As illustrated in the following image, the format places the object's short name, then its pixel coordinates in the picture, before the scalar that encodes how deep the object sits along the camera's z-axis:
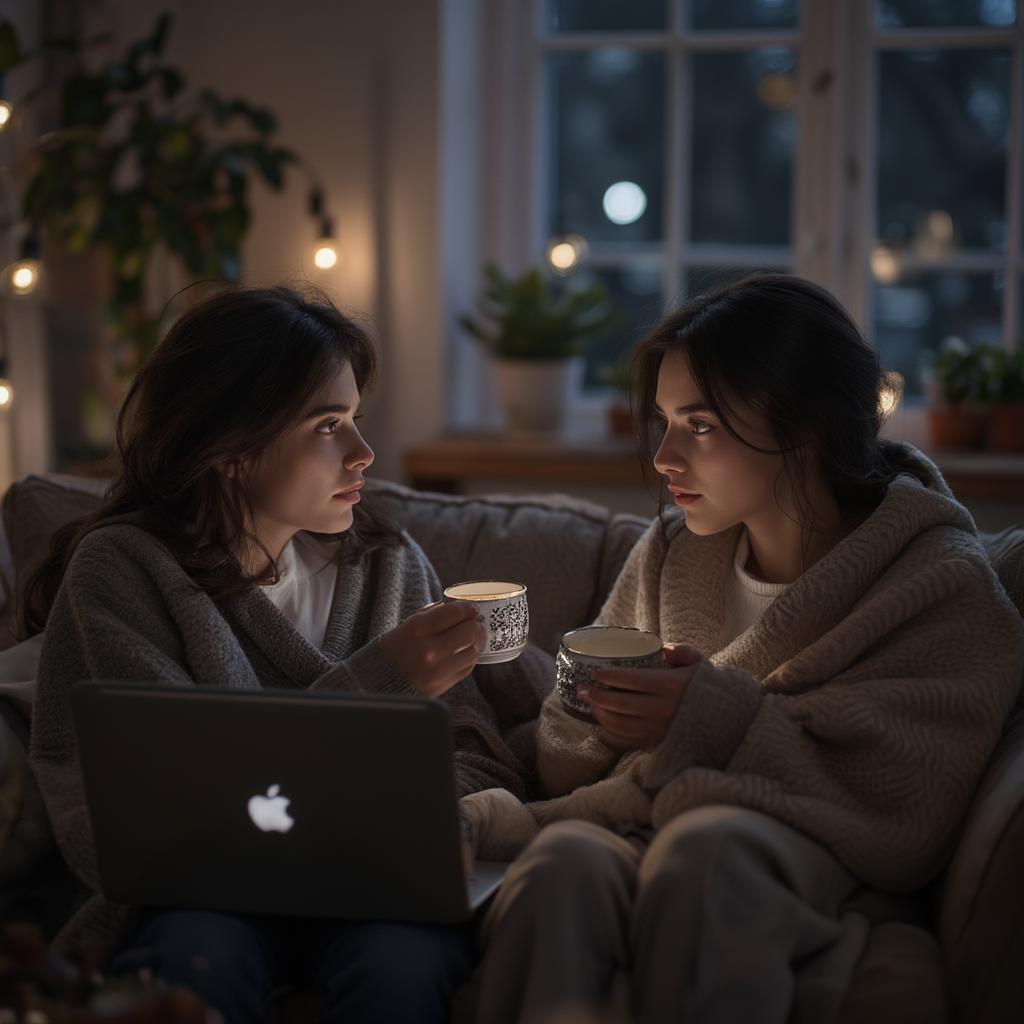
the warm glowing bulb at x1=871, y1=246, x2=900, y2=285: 3.28
